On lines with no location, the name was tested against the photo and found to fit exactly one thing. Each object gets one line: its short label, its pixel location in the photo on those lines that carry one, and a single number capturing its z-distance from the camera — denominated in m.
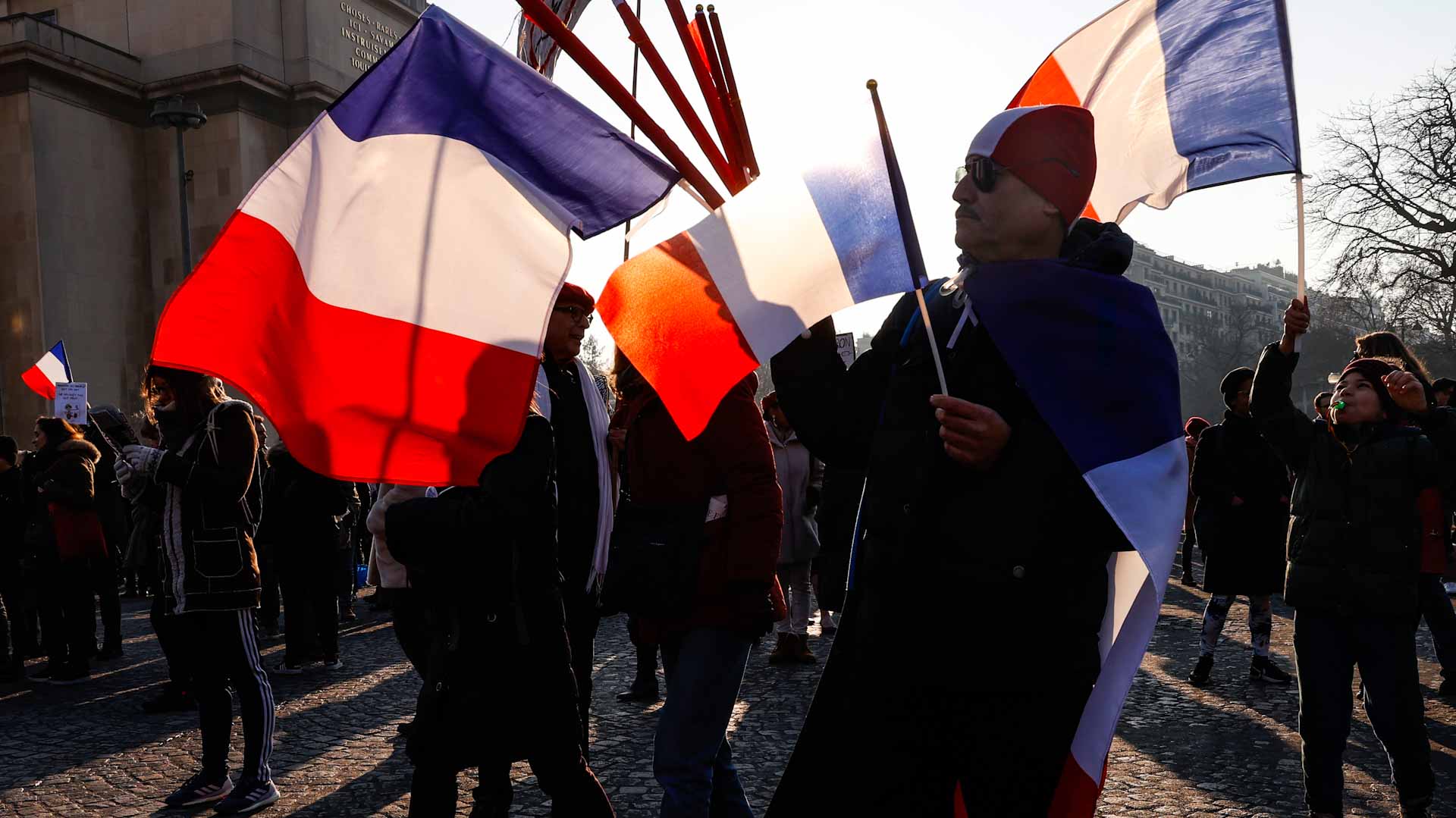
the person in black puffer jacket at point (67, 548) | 8.08
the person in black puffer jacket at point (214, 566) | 4.66
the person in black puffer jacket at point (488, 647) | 3.05
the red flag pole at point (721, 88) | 2.32
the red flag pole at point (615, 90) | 2.18
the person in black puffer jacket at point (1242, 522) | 7.02
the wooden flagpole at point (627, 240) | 2.77
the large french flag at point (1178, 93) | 3.01
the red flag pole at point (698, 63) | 2.25
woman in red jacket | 3.21
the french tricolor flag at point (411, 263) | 2.72
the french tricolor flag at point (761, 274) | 2.40
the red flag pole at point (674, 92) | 2.31
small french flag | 12.42
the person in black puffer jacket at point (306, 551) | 8.16
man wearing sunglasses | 2.04
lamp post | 15.26
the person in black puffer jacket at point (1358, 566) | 4.12
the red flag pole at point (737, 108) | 2.31
